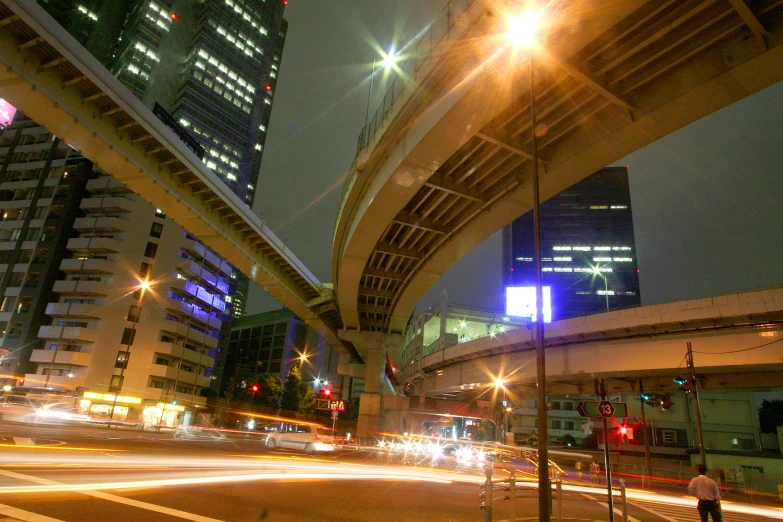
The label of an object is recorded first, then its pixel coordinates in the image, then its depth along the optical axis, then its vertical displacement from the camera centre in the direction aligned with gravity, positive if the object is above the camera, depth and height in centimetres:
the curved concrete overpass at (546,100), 1179 +966
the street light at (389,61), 2078 +1577
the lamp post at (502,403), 3338 +302
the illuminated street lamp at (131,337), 5358 +695
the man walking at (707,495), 1040 -102
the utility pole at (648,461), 3012 -116
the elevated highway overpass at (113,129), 1670 +1106
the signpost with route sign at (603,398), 898 +93
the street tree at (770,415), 5984 +445
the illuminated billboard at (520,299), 6494 +1762
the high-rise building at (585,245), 15875 +6334
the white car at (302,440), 2664 -141
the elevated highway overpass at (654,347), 1970 +451
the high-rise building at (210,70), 9681 +6811
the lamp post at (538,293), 843 +295
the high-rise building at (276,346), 12306 +1728
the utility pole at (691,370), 2091 +310
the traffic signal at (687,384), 2105 +255
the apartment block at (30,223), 5603 +2036
